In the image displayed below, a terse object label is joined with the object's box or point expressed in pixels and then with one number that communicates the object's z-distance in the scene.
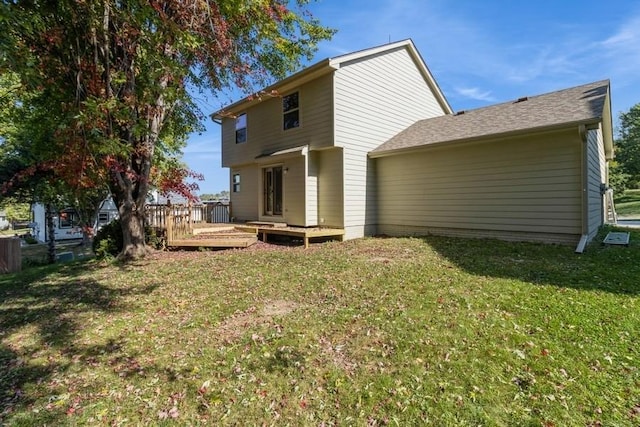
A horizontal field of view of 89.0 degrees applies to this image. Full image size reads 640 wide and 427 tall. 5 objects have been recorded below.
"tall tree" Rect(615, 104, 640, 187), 33.22
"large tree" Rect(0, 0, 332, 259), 5.30
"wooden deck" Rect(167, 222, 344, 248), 9.56
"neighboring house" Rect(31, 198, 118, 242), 24.64
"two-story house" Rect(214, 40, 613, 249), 7.86
